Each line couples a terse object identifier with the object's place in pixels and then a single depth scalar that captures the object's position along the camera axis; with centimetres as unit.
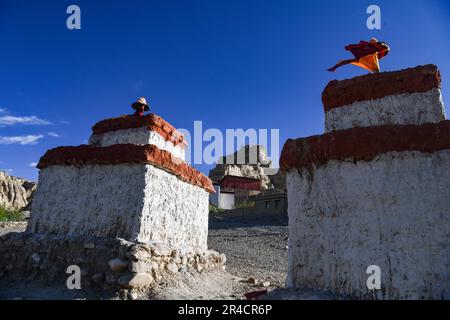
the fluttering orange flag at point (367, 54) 540
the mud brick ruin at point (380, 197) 369
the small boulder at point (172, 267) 684
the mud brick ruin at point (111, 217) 620
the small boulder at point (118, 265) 593
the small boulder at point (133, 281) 579
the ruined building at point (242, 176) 3972
